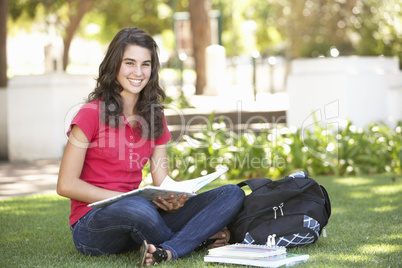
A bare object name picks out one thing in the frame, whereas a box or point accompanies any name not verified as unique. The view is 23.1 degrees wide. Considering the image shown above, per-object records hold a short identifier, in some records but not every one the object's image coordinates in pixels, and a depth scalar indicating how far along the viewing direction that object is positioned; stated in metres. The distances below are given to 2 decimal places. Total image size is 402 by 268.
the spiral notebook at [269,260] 5.32
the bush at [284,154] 11.70
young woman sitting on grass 5.57
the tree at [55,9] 33.52
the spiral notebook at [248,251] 5.42
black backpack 6.00
